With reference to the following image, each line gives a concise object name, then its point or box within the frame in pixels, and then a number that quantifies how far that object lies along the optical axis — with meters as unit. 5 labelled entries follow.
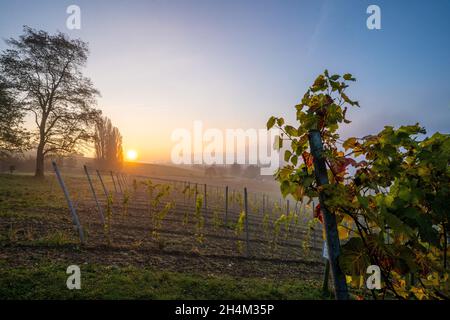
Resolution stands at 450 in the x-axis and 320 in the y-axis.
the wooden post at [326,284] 5.01
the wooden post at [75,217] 6.07
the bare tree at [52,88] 19.06
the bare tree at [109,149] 46.59
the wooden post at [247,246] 7.23
